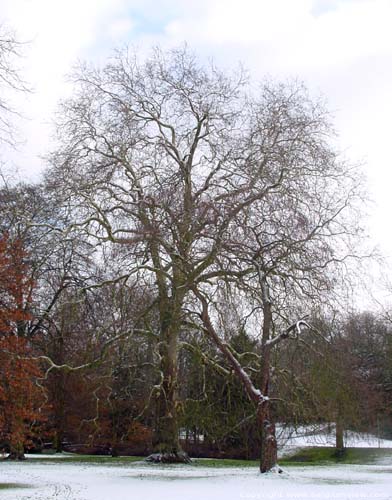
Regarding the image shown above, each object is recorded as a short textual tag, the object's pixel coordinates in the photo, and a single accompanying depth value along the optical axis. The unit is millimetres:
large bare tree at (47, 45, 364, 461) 19000
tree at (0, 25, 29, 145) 10484
